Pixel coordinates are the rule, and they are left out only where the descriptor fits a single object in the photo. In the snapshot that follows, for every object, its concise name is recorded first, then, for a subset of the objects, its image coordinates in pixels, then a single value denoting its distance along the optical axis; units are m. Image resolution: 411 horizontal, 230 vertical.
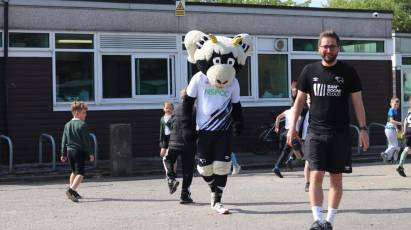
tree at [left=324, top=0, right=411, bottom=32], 53.09
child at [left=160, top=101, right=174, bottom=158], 12.38
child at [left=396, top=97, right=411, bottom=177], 13.21
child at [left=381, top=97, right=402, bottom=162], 15.38
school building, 16.25
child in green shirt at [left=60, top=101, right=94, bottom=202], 10.71
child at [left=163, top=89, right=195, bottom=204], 9.98
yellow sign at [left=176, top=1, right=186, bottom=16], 17.83
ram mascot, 9.07
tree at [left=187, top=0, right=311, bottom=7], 61.09
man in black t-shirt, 7.33
